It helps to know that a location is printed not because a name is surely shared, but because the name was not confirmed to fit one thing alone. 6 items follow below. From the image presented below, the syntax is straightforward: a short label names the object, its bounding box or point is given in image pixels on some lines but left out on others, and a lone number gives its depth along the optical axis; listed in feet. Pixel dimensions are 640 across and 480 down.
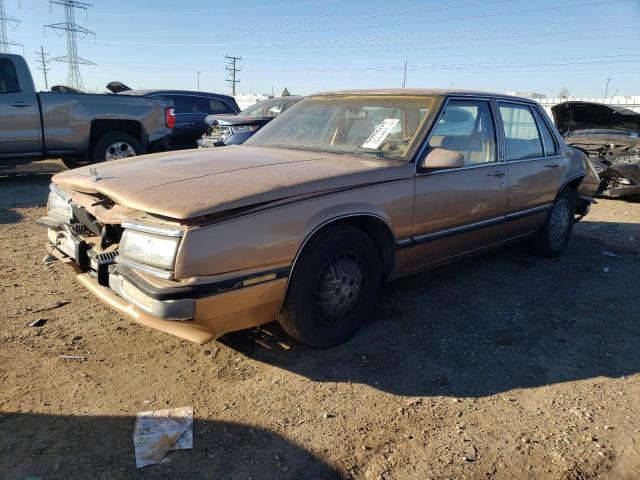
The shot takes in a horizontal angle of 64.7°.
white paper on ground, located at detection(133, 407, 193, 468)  7.47
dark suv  38.55
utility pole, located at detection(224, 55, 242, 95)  203.41
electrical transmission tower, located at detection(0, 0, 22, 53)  129.43
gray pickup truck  26.35
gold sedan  8.35
